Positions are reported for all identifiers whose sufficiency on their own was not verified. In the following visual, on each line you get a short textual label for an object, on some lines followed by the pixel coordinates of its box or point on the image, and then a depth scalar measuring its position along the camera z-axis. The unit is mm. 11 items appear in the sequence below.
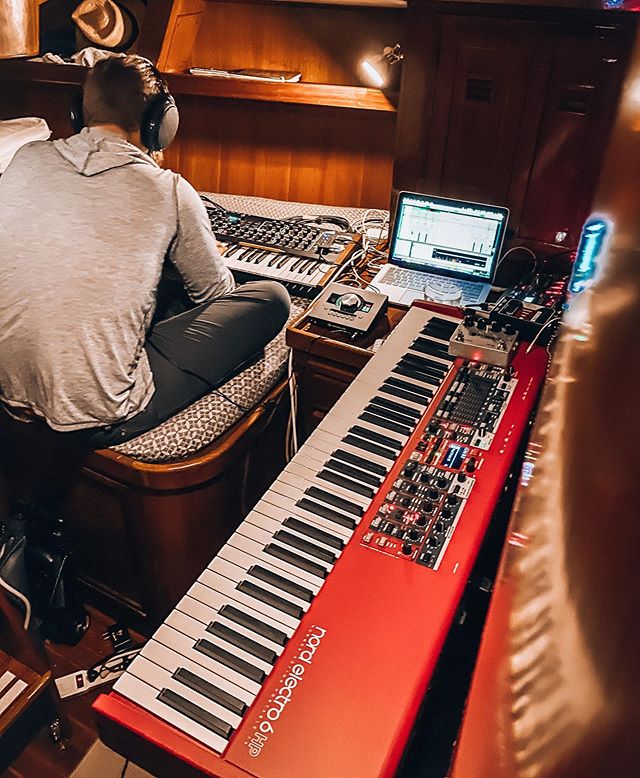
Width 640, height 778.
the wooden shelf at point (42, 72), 2727
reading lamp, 2426
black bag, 1848
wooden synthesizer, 2330
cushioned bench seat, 1815
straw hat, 2816
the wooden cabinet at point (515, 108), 1920
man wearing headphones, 1632
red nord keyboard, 1068
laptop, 2143
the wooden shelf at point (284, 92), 2525
